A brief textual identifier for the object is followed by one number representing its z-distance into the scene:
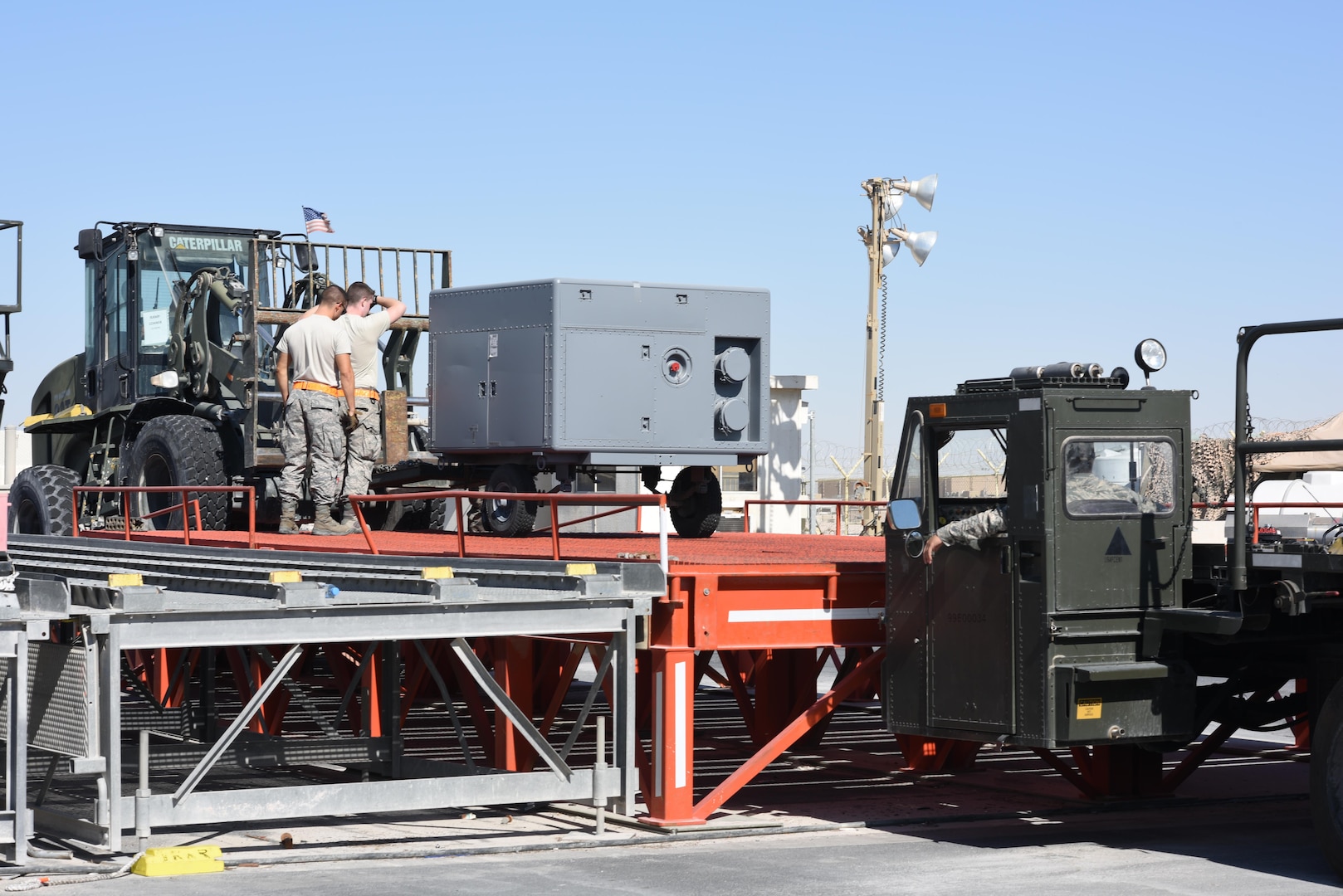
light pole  28.16
